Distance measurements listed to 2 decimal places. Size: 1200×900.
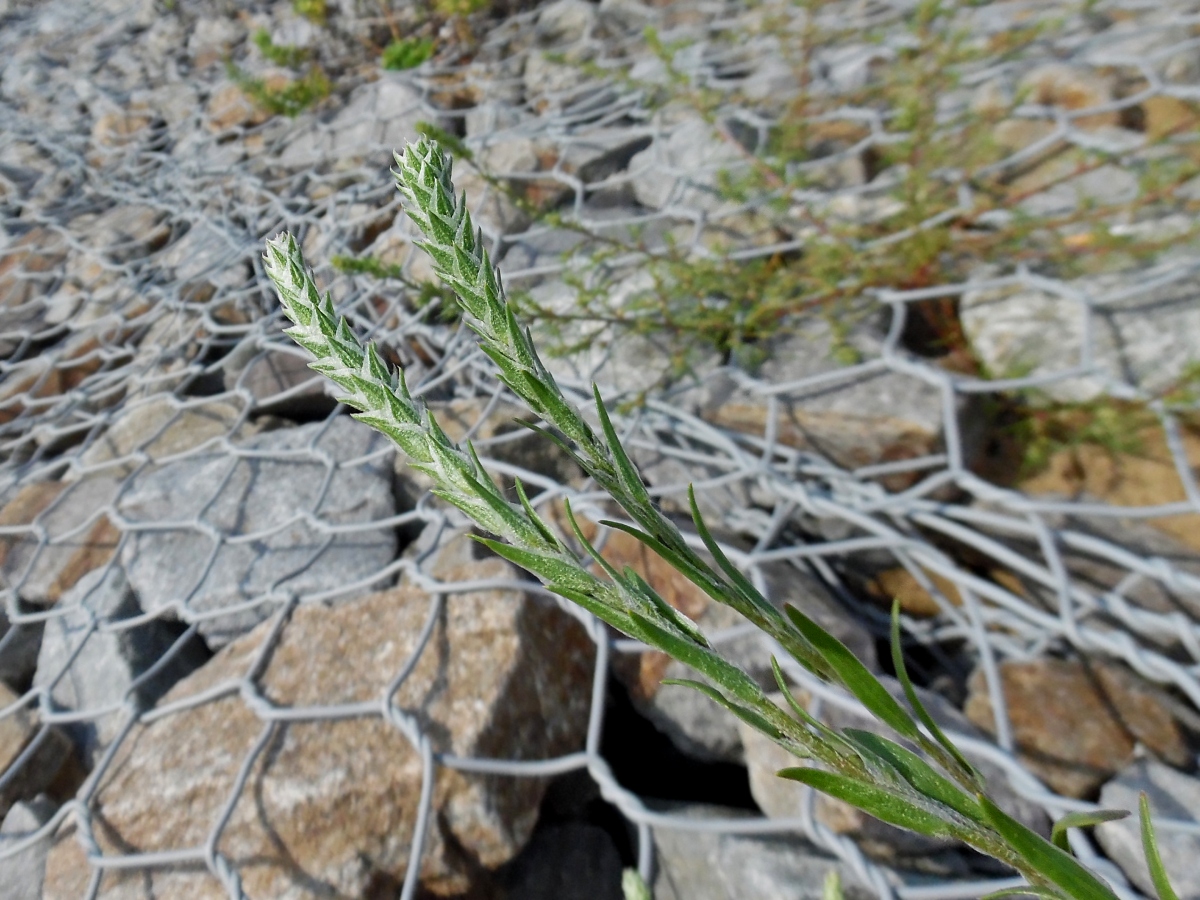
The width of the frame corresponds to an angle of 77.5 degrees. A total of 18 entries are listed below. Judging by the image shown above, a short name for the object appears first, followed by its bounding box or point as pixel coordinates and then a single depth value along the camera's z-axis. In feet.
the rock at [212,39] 3.01
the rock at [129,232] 1.93
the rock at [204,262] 1.67
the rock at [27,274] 1.86
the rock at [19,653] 1.11
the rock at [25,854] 0.82
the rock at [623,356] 1.14
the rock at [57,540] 1.19
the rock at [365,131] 1.90
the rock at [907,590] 1.05
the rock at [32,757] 0.92
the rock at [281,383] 1.40
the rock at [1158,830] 0.63
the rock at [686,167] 1.40
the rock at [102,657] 0.99
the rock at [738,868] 0.66
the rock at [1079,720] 0.80
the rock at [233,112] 2.37
